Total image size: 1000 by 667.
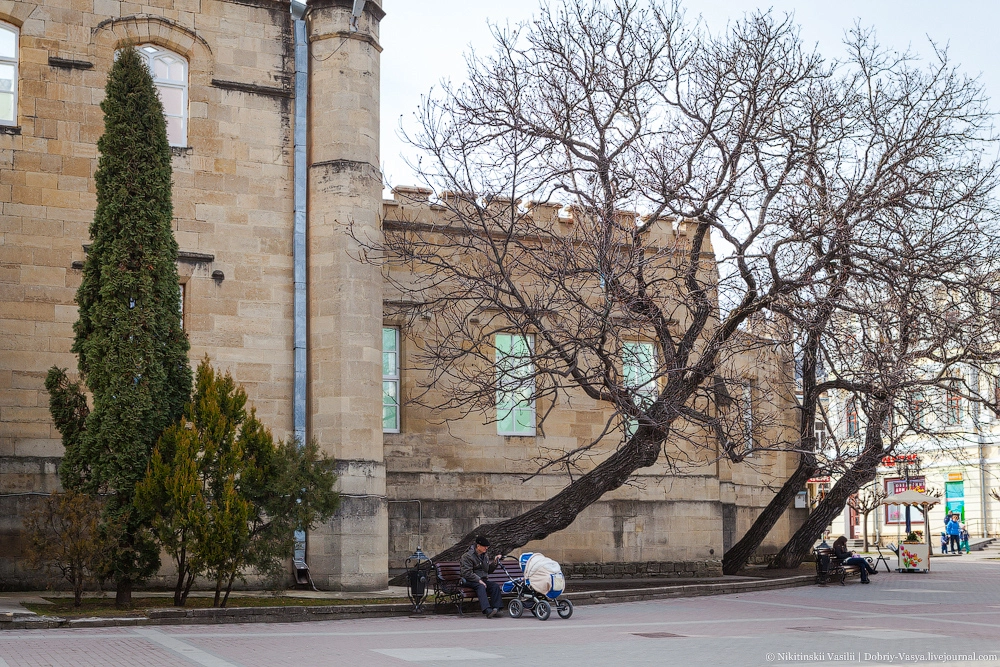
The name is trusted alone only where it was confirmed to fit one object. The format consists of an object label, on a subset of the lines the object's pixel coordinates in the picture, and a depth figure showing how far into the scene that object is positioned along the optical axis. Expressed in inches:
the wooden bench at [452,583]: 646.5
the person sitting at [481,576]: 634.2
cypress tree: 603.8
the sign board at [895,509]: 2162.9
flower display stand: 1137.4
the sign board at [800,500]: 1322.6
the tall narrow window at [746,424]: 789.9
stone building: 725.9
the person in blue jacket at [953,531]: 1708.9
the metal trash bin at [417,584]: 647.1
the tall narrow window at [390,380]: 880.3
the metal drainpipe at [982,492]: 1958.7
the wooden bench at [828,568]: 941.2
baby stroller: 621.3
